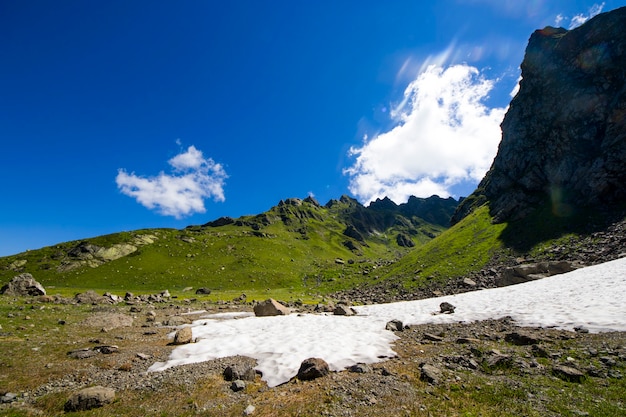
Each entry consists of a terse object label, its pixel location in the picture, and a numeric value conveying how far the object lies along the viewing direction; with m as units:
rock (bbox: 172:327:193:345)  21.52
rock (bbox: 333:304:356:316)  36.36
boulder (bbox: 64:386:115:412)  11.67
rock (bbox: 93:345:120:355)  19.00
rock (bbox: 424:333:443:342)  20.55
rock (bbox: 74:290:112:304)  43.85
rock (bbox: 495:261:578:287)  46.44
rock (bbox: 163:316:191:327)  29.97
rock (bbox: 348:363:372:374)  14.31
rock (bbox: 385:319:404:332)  24.66
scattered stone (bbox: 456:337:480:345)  19.36
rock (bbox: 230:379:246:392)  13.22
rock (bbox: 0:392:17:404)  12.28
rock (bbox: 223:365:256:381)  14.35
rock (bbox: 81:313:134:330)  27.69
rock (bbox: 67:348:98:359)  17.92
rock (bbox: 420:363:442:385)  13.04
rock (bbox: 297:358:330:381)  13.75
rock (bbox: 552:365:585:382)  12.46
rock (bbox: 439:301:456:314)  31.07
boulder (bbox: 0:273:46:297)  45.87
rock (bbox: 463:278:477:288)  59.59
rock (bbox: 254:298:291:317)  35.69
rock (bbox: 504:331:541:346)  17.64
